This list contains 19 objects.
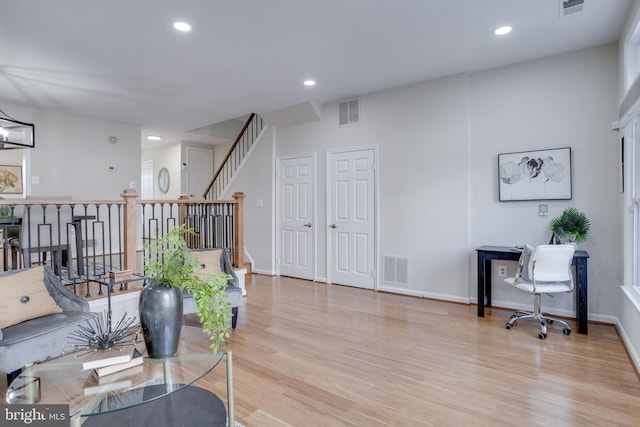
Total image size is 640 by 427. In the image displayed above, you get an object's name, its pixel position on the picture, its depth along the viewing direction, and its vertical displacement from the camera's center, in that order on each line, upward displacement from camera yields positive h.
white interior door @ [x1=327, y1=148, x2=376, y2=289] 5.11 -0.05
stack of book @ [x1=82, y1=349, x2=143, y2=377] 1.71 -0.73
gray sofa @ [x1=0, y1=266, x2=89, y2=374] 2.10 -0.74
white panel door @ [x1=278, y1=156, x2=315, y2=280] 5.73 -0.05
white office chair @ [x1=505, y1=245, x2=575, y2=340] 3.23 -0.57
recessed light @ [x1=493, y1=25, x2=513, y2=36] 3.22 +1.70
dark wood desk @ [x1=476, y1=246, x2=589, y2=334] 3.32 -0.64
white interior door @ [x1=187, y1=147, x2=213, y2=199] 8.66 +1.14
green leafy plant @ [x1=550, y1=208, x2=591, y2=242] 3.56 -0.13
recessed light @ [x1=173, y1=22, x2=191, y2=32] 3.07 +1.68
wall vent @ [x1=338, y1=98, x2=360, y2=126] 5.20 +1.53
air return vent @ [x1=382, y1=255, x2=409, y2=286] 4.79 -0.78
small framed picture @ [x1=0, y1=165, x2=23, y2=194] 5.45 +0.59
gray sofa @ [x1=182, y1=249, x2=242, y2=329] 3.08 -0.67
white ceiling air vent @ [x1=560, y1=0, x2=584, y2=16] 2.81 +1.68
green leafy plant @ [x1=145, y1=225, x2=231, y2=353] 1.74 -0.35
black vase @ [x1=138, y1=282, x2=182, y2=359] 1.76 -0.52
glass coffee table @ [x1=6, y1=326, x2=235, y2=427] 1.53 -0.80
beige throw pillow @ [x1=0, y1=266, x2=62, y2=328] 2.33 -0.57
